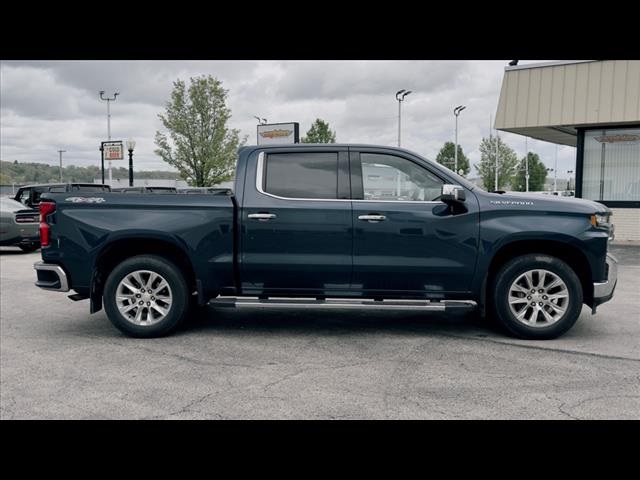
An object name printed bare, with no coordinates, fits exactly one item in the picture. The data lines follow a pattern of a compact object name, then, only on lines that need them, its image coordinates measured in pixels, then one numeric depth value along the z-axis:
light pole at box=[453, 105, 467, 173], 45.69
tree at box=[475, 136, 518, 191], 59.22
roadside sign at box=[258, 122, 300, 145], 26.23
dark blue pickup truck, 5.82
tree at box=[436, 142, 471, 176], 60.03
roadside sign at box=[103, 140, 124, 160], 33.44
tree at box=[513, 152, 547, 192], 77.65
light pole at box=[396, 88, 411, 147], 40.34
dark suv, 17.00
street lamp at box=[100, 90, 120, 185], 39.84
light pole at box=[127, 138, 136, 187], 26.22
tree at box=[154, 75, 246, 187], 33.06
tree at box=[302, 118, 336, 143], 45.38
